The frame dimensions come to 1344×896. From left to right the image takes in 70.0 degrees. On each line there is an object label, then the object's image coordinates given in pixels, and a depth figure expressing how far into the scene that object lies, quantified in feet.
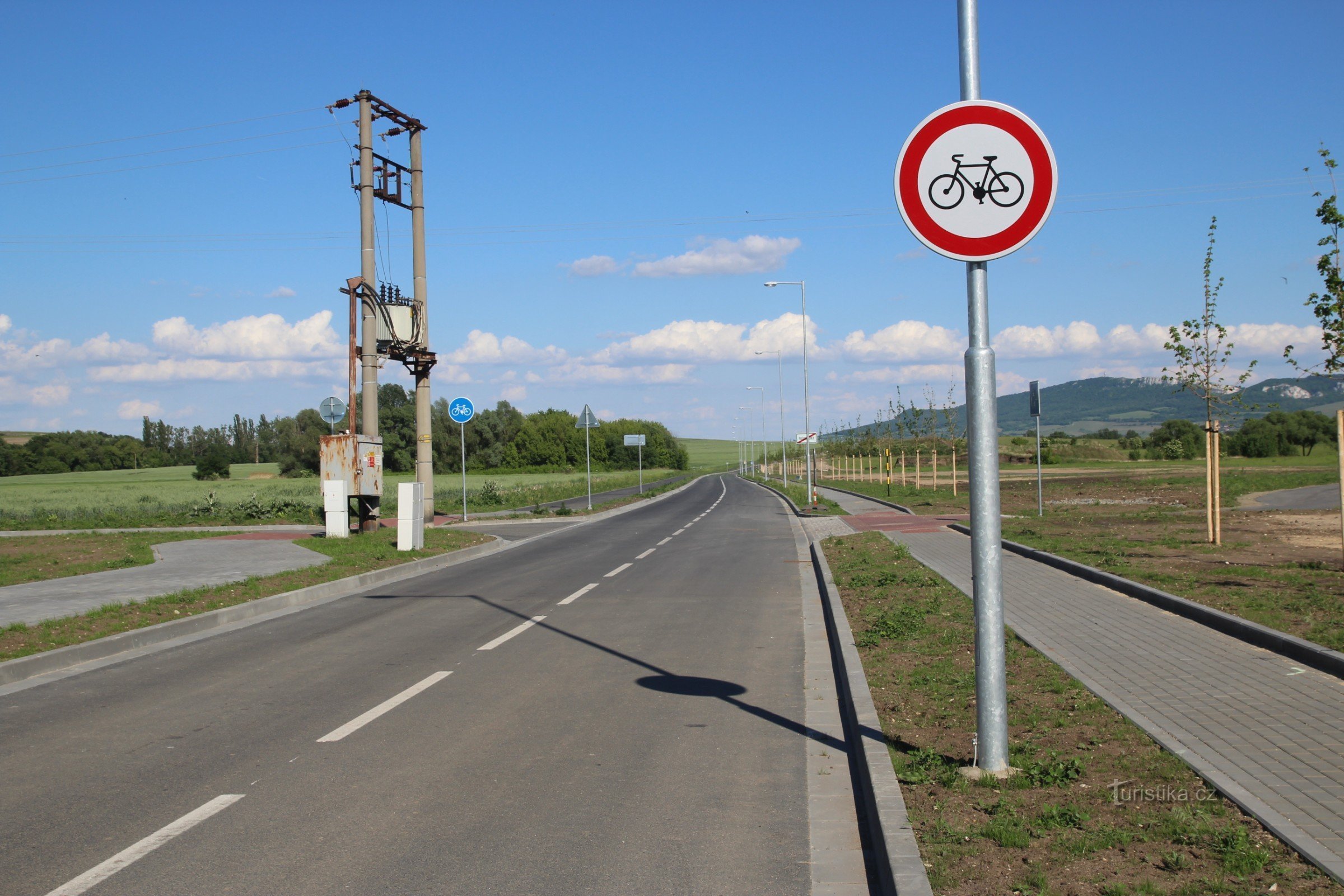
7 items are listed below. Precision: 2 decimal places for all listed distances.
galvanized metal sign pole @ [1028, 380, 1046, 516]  74.43
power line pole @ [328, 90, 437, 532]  72.49
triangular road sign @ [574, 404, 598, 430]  104.47
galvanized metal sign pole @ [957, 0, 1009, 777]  14.85
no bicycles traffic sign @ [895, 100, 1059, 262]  15.11
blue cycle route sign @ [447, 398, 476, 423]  82.74
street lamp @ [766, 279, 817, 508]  120.47
